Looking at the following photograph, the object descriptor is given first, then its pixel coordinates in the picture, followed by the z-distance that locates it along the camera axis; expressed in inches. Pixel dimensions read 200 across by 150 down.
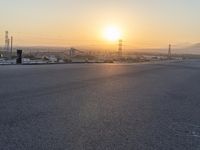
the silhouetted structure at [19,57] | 585.1
